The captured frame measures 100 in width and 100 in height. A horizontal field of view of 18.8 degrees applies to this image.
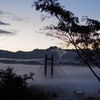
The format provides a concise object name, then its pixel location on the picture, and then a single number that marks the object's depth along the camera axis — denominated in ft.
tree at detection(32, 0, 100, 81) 46.70
